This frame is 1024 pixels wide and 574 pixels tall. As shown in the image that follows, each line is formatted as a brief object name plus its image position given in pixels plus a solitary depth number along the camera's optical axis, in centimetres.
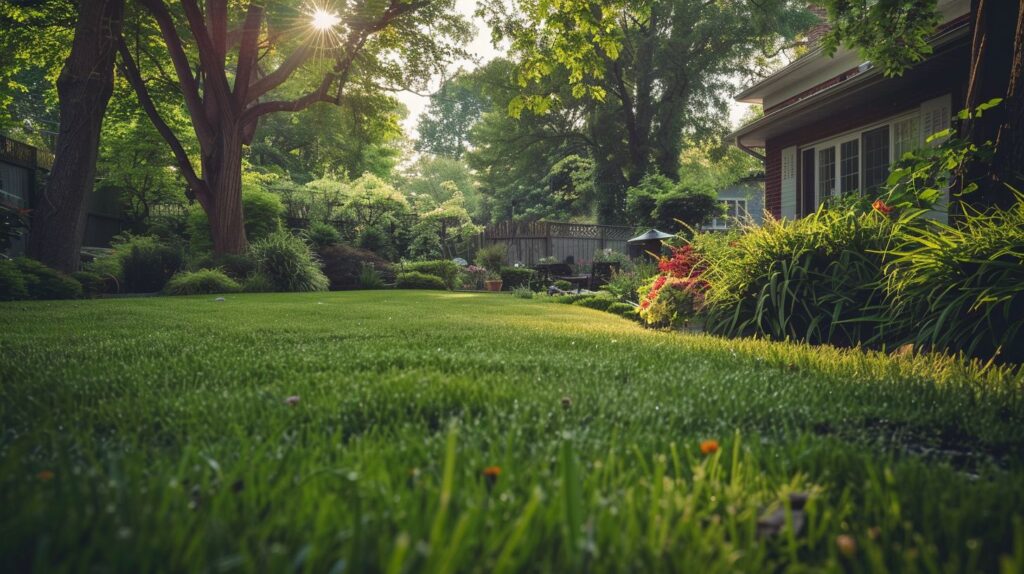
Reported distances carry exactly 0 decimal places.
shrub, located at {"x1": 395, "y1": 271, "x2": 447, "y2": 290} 1517
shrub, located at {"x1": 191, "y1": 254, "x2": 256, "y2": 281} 1252
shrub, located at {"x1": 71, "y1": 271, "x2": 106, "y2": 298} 1006
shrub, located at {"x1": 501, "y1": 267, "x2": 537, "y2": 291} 1730
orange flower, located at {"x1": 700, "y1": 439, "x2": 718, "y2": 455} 131
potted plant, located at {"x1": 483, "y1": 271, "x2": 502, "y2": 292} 1683
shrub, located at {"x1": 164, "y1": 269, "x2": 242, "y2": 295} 1073
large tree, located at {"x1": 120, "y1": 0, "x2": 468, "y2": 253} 1281
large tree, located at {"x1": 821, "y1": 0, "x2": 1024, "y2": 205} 393
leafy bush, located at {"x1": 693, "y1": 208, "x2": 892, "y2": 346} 451
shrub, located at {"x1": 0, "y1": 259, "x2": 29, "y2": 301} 782
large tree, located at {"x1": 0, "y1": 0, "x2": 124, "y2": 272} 1046
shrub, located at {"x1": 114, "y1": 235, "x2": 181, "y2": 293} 1203
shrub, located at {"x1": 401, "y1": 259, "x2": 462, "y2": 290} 1652
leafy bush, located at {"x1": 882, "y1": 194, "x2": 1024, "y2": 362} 335
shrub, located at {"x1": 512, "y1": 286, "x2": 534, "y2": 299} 1364
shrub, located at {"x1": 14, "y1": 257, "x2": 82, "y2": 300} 842
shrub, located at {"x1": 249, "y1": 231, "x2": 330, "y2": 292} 1264
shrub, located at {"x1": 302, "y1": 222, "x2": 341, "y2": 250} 1677
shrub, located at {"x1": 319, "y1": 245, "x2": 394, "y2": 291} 1515
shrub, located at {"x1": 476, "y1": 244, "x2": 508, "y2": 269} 1989
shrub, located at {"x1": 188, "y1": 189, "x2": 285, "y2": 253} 1623
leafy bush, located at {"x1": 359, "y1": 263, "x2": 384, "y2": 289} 1475
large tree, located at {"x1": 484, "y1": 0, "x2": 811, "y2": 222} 2700
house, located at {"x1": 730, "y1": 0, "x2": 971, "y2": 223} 927
